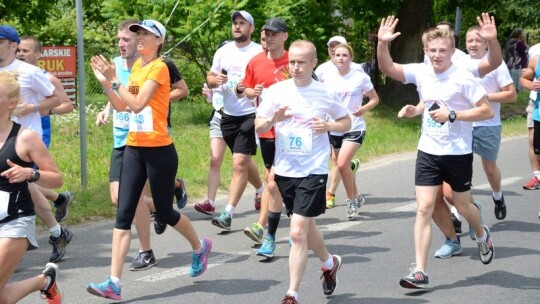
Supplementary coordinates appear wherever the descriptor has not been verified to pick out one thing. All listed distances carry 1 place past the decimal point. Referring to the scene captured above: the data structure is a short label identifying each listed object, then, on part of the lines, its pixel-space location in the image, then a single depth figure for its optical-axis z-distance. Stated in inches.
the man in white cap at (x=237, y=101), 616.6
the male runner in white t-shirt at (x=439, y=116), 469.2
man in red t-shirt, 548.9
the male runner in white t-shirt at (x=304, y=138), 440.4
